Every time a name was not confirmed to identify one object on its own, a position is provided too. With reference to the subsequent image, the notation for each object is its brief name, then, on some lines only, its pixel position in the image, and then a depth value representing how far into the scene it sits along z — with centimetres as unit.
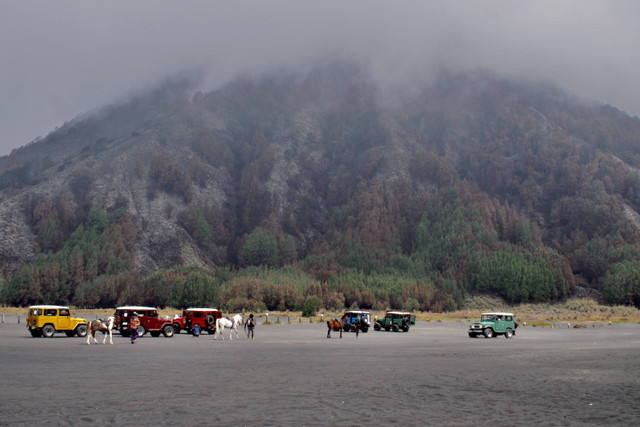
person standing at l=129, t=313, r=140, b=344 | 3512
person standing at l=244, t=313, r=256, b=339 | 4291
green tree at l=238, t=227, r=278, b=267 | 18554
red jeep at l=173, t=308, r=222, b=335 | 4838
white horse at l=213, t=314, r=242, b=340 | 4269
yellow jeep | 4109
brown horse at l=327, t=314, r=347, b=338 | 4682
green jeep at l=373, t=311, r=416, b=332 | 5909
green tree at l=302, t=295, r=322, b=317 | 10069
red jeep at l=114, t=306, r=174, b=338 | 4359
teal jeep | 4988
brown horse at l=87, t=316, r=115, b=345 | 3472
